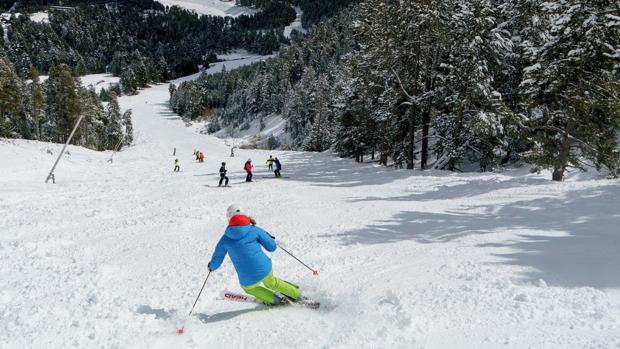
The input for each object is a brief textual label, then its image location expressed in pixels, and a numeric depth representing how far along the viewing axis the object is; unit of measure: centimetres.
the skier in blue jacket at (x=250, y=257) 631
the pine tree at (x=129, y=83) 17588
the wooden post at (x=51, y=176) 2392
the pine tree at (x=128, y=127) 9530
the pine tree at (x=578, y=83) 1574
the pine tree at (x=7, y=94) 4722
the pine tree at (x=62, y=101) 5791
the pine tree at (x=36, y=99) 5815
